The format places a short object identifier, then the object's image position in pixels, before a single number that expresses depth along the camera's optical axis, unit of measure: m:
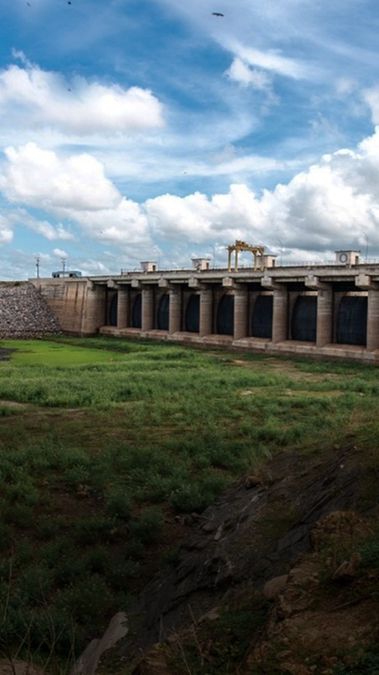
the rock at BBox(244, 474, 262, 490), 11.90
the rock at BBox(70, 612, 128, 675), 7.25
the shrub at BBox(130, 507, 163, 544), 11.95
